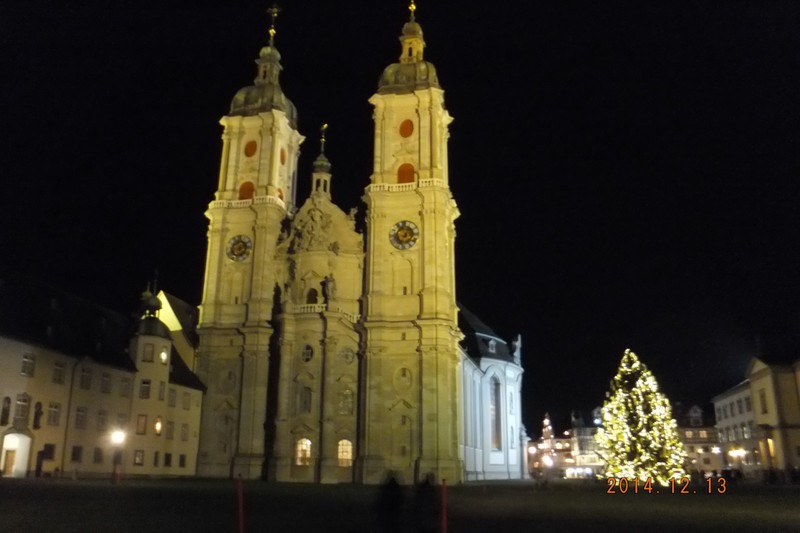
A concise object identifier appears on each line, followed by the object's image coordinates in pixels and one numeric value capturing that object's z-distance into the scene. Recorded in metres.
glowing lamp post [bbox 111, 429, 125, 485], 31.62
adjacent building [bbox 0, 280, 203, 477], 37.59
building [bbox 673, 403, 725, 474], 95.00
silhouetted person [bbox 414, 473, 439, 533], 11.42
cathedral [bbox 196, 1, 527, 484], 46.56
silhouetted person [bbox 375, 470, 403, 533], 11.70
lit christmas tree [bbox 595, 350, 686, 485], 36.78
